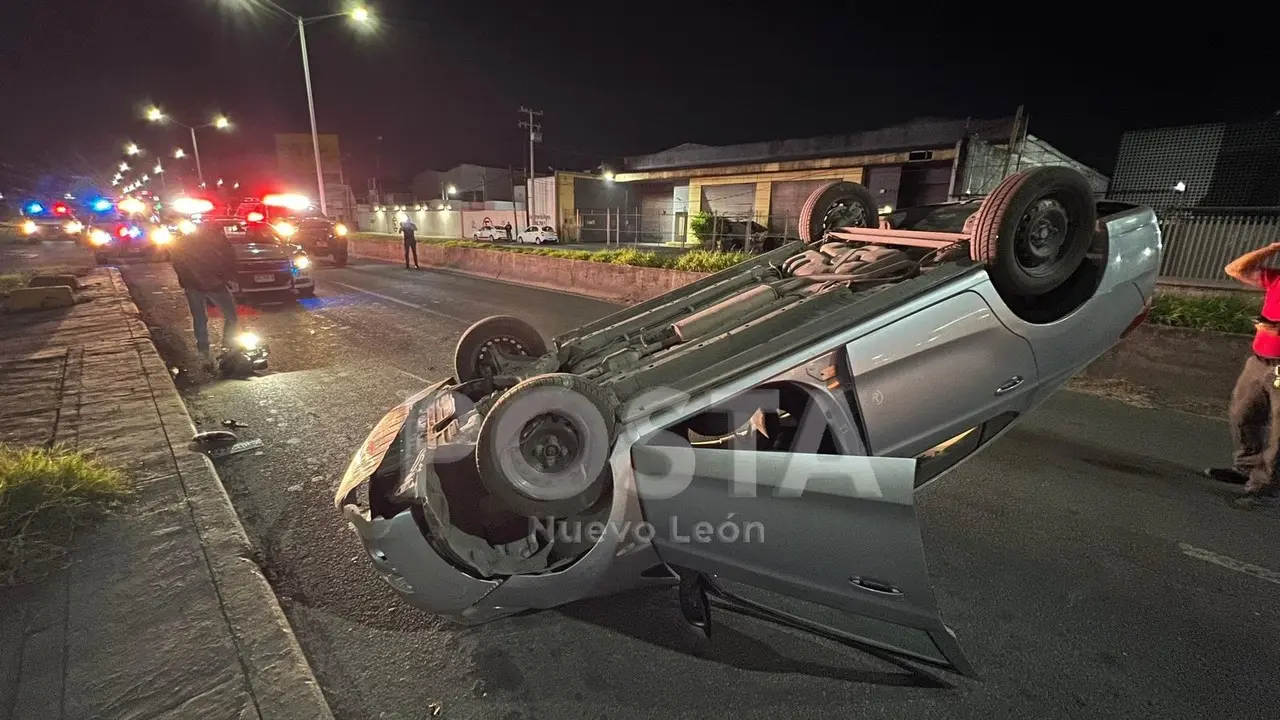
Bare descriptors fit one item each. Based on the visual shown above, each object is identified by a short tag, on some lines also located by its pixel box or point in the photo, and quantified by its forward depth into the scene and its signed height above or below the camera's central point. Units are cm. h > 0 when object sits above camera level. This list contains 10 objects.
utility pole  3478 +562
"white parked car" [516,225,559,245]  3194 -61
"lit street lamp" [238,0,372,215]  1658 +571
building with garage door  1806 +226
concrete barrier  1163 -116
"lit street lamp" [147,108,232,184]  3662 +590
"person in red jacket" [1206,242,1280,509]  361 -107
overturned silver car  206 -86
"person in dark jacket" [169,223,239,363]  666 -61
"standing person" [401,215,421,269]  1769 -36
